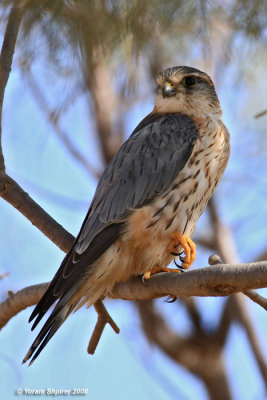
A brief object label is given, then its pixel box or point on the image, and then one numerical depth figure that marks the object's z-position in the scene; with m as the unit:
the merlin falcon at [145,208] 7.19
